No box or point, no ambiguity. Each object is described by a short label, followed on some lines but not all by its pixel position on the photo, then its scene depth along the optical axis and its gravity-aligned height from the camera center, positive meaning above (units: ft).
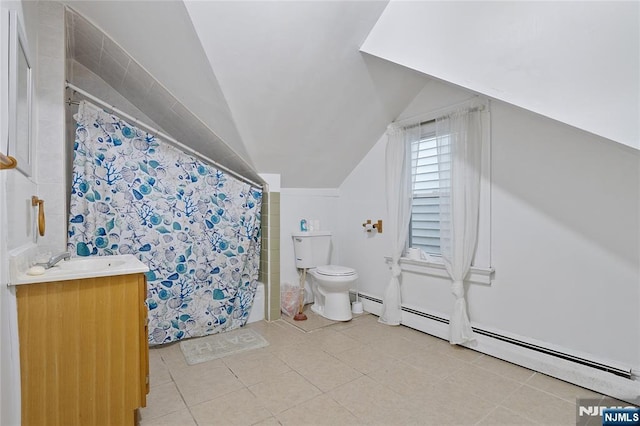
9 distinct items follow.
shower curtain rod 7.51 +1.98
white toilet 10.44 -2.10
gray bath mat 8.23 -3.68
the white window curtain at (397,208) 10.19 +0.06
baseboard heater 6.35 -3.11
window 9.64 +0.67
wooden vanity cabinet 4.62 -2.17
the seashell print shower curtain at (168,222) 7.64 -0.35
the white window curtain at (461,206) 8.50 +0.11
